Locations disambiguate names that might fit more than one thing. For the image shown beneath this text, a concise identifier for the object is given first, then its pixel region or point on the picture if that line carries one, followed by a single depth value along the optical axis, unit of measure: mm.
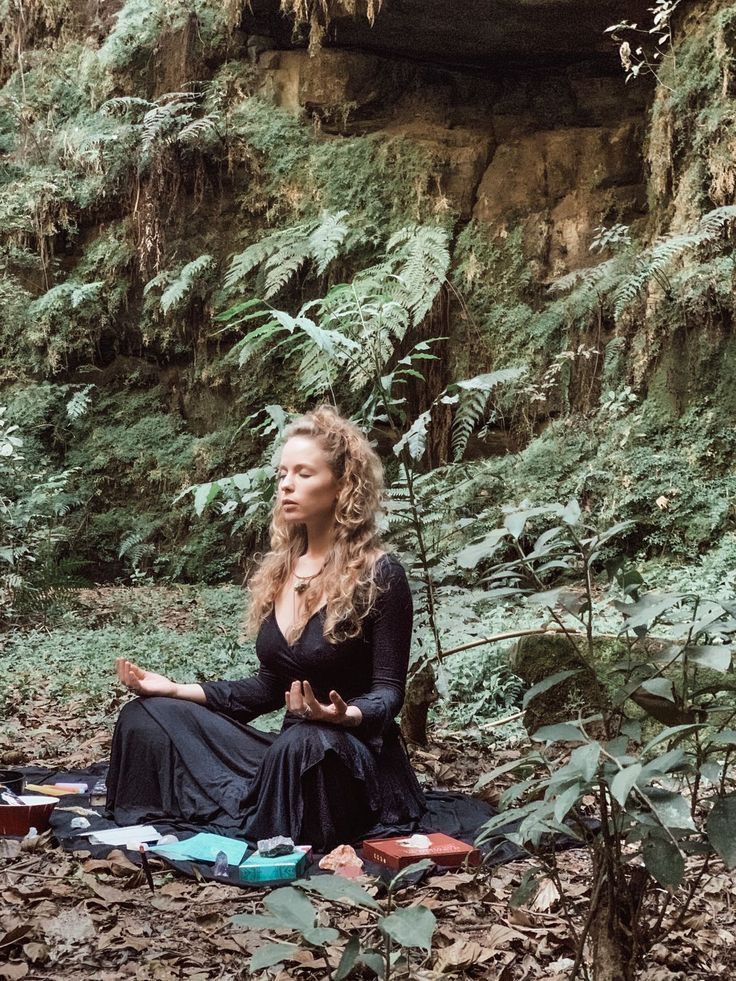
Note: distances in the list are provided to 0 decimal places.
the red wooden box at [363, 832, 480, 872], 2779
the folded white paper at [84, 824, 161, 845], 3008
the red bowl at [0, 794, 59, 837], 3088
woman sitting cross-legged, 3082
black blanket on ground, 2861
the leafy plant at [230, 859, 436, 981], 1301
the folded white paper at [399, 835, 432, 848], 2892
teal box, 2715
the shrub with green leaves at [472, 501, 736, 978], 1461
